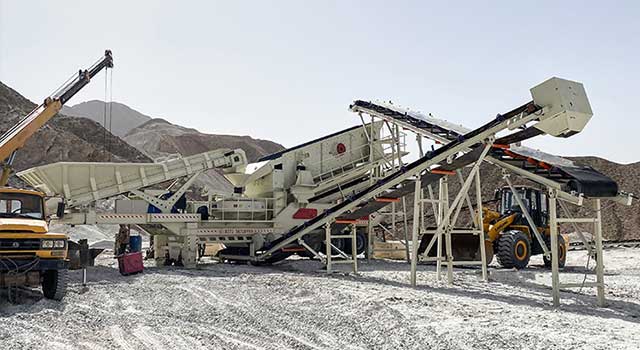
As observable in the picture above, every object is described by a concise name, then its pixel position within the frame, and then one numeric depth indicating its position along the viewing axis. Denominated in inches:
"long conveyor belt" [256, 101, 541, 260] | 391.5
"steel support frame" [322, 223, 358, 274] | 517.5
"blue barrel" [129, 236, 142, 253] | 634.2
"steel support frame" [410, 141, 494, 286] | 417.7
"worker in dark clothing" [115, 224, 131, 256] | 646.6
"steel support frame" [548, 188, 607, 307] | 323.0
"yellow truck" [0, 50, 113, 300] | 323.3
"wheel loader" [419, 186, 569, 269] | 569.6
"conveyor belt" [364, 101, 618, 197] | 338.6
